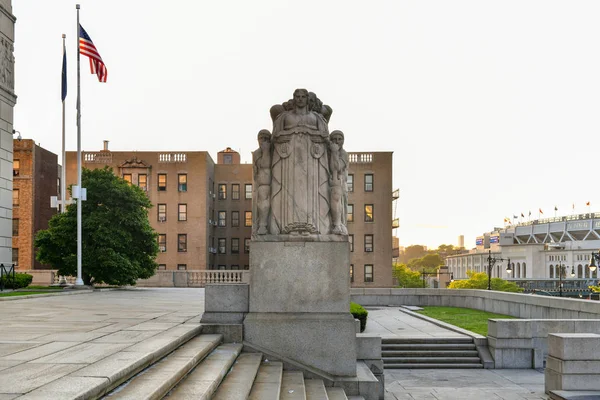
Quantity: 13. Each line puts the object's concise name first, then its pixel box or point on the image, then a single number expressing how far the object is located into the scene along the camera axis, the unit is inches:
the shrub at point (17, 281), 1088.8
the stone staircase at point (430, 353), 658.8
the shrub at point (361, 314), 732.7
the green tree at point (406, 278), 5428.2
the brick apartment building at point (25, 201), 2365.9
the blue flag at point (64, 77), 1243.8
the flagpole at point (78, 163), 1181.7
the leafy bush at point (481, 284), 3713.1
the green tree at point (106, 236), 1384.1
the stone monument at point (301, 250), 418.3
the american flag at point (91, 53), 1149.1
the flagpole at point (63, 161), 1248.7
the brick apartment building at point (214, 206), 2549.2
